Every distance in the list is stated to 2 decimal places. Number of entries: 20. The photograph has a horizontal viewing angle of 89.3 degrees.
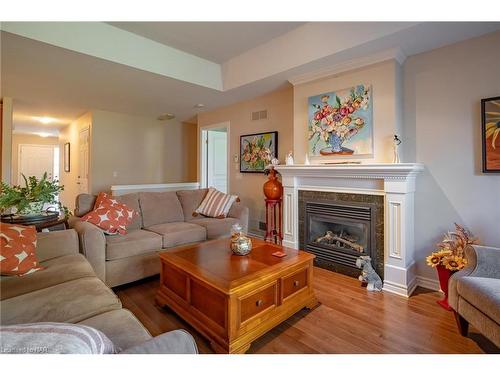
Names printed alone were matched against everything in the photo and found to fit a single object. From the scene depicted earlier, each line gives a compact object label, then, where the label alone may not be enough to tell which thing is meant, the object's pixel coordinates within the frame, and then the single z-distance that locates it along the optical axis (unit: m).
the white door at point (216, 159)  5.36
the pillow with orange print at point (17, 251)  1.62
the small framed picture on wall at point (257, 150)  3.91
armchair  1.43
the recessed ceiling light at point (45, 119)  5.72
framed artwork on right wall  2.16
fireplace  2.66
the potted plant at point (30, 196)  2.12
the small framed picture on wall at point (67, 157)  6.50
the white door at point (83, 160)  5.12
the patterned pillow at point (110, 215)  2.57
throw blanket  0.68
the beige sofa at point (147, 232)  2.32
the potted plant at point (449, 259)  2.07
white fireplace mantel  2.40
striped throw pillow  3.53
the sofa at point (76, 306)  0.93
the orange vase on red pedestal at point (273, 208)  3.49
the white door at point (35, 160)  8.05
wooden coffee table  1.55
